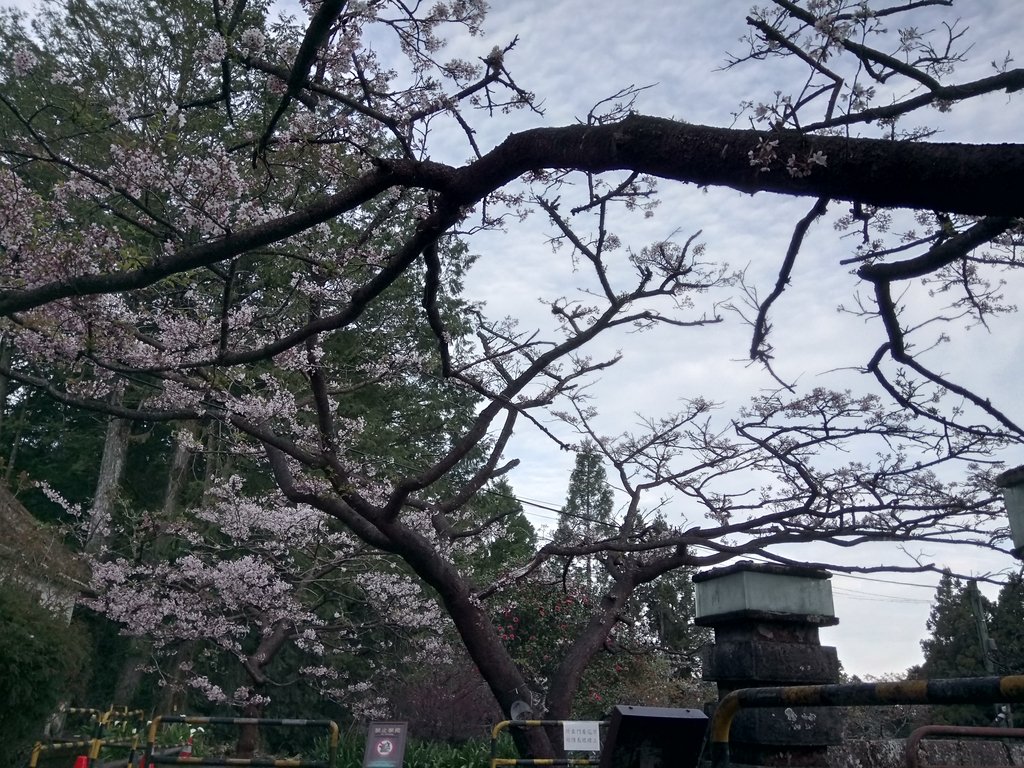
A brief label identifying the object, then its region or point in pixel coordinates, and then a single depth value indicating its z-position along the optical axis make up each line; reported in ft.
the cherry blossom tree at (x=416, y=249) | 10.86
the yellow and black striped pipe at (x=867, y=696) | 5.66
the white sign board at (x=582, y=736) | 22.26
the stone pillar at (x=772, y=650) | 13.08
